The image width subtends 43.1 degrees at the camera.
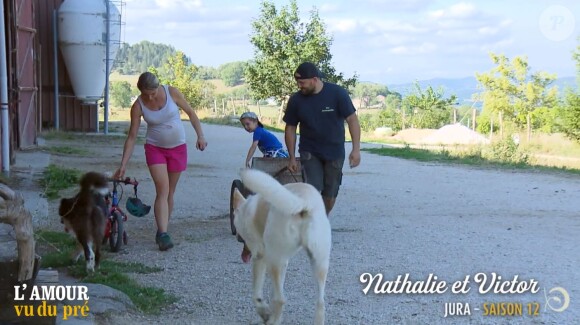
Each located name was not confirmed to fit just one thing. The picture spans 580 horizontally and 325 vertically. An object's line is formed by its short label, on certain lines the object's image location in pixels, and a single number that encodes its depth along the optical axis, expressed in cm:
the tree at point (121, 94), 7348
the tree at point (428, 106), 5100
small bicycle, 742
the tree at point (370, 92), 9112
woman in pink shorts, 750
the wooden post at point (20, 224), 425
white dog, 434
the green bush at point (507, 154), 2008
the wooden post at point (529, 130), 3535
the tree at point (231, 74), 13381
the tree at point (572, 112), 2920
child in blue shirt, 887
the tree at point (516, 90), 4534
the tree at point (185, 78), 5109
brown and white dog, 635
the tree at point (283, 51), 4097
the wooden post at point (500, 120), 4357
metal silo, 2416
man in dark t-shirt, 720
